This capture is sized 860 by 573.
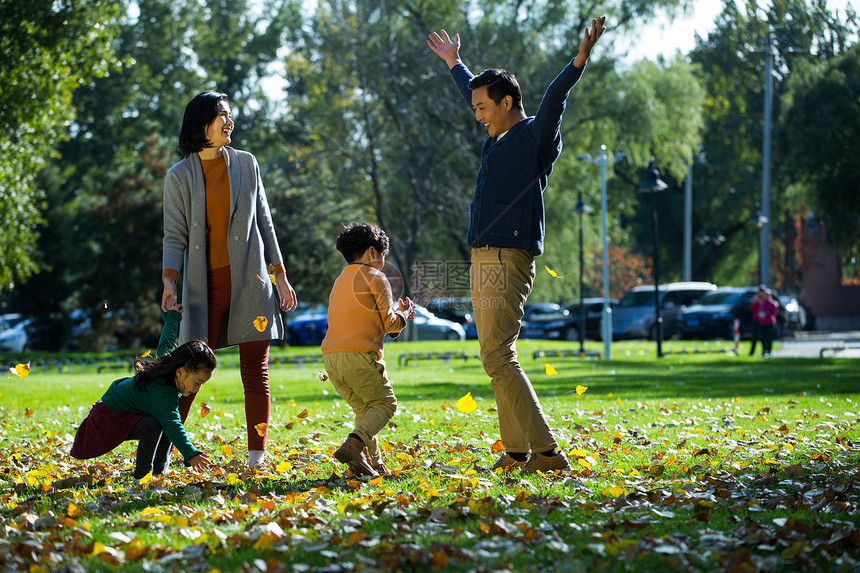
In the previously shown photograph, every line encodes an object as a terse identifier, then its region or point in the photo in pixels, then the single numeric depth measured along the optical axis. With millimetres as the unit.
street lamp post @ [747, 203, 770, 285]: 34953
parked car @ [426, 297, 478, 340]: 28012
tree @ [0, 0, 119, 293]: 19797
